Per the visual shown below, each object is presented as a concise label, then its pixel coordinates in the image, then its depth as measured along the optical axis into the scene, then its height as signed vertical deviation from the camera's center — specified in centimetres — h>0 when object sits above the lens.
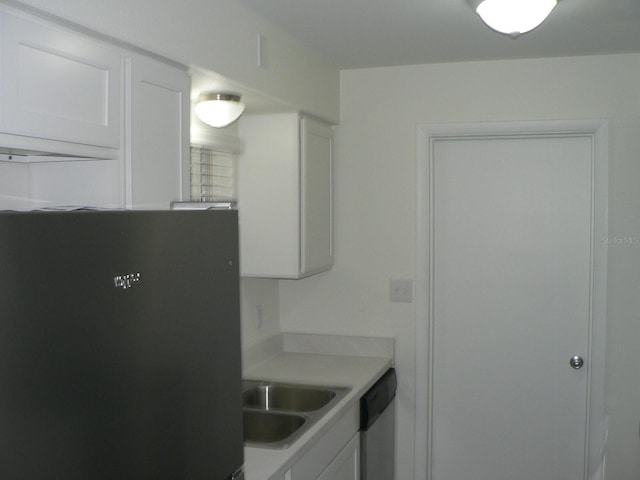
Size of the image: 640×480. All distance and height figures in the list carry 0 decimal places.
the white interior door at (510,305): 345 -43
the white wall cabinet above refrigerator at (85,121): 143 +24
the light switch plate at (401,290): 360 -36
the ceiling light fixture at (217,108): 261 +42
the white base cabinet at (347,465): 264 -97
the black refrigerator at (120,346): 82 -18
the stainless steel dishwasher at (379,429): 306 -97
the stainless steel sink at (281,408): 262 -77
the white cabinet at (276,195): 316 +12
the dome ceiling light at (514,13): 215 +65
